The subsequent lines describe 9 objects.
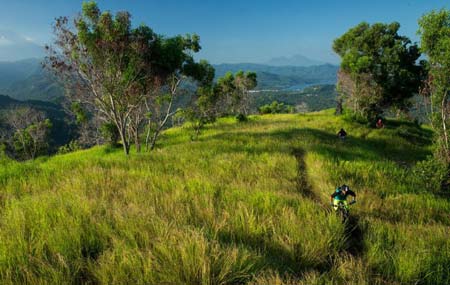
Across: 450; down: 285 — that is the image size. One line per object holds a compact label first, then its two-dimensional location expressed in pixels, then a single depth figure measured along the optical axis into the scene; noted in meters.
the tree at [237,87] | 62.88
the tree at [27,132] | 44.84
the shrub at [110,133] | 25.19
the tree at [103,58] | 12.60
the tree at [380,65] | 32.94
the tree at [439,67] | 8.69
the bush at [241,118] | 30.42
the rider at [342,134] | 17.41
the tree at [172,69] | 15.79
